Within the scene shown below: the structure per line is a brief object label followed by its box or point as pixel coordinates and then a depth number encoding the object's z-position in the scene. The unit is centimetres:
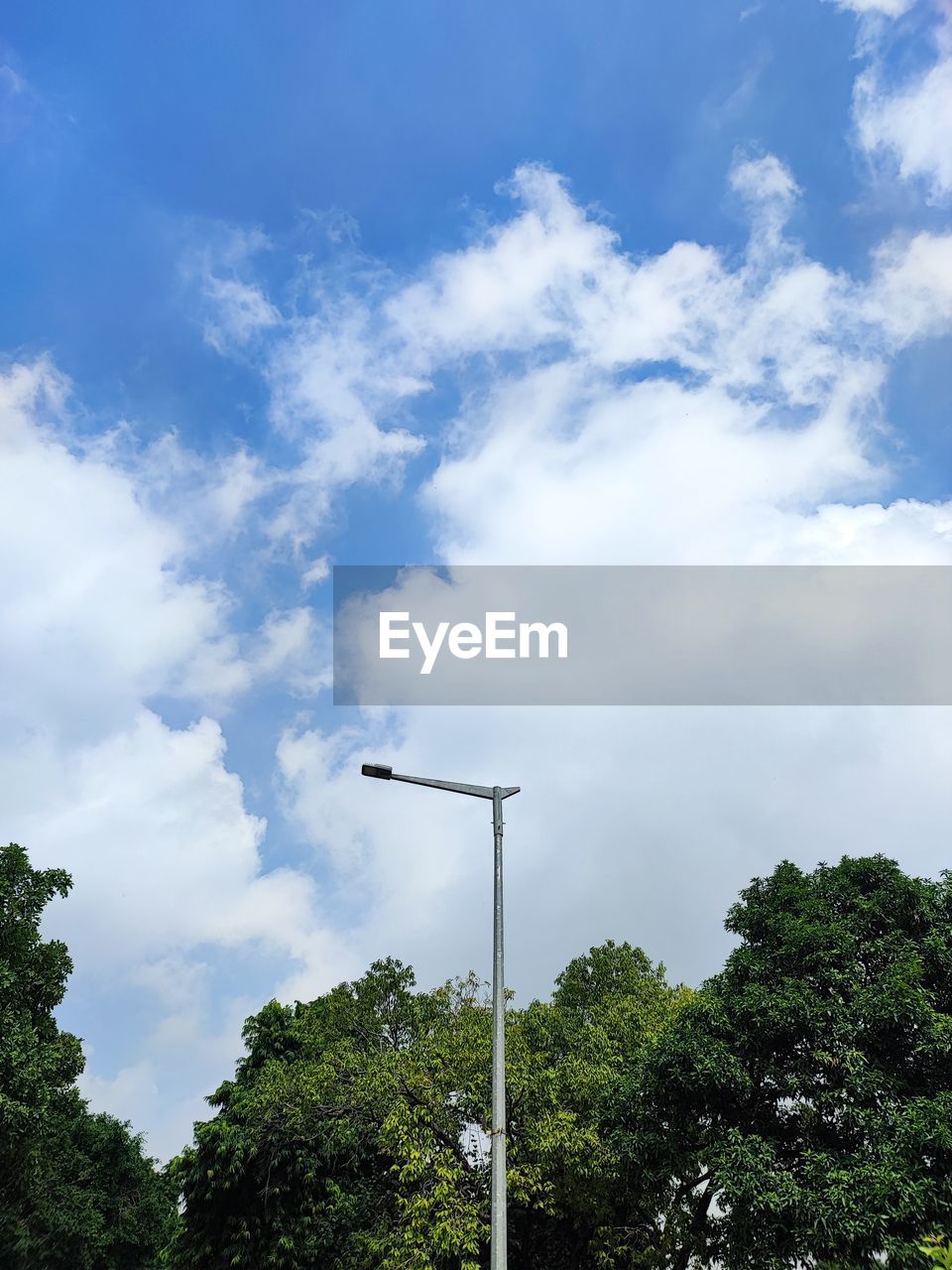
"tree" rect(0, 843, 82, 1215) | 2197
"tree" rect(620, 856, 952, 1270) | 1314
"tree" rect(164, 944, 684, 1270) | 1923
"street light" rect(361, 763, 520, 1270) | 950
